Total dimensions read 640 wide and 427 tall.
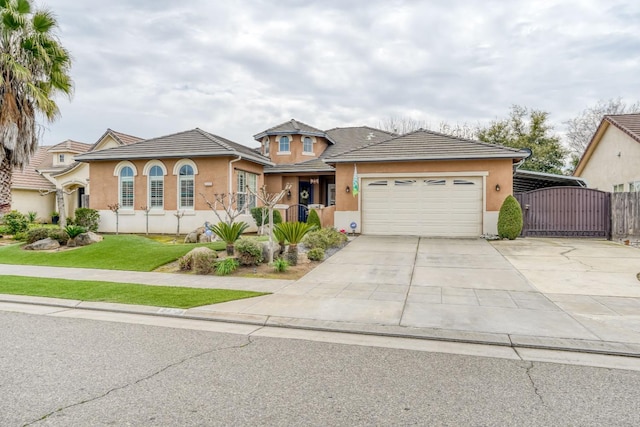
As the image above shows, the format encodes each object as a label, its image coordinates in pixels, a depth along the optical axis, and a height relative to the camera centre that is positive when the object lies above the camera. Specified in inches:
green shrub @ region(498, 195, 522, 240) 536.7 -16.0
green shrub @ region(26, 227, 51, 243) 532.7 -33.9
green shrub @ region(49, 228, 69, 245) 536.7 -36.5
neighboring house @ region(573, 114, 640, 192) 621.3 +98.9
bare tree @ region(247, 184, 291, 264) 399.3 +2.5
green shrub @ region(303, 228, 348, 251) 470.6 -38.7
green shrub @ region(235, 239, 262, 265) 388.6 -43.9
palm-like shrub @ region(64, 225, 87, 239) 532.1 -29.4
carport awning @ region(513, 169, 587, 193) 732.0 +57.4
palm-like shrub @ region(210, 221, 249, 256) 414.2 -24.7
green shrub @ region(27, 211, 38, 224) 880.4 -14.2
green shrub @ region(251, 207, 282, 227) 707.8 -12.2
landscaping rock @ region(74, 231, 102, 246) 531.5 -41.3
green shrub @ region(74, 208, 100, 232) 703.1 -15.1
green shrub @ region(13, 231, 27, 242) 621.4 -43.6
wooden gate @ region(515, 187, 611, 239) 562.3 -5.3
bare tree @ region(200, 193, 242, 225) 638.3 +13.2
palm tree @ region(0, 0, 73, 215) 539.8 +196.0
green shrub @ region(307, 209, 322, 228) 609.0 -14.1
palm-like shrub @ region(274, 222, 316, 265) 400.8 -26.9
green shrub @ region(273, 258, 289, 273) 362.9 -53.9
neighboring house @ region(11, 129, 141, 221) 962.7 +77.2
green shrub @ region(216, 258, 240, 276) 364.8 -55.2
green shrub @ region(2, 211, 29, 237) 669.3 -23.0
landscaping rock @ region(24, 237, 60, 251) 513.7 -47.7
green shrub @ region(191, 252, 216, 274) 371.2 -52.2
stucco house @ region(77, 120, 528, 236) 583.2 +48.8
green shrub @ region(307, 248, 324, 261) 416.8 -49.9
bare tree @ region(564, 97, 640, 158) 1261.1 +303.9
